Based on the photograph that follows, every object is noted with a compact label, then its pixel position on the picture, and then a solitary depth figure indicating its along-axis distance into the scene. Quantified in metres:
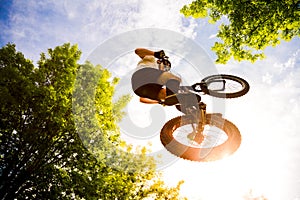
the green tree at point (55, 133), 11.45
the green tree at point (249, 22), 7.25
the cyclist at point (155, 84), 3.02
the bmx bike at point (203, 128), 3.34
